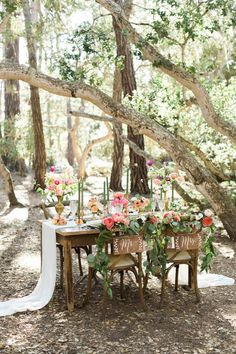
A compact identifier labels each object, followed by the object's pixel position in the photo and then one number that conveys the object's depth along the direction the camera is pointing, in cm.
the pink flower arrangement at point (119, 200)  514
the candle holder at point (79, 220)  528
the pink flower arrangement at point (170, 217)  496
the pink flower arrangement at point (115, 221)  462
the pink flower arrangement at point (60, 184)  534
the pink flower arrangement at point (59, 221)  531
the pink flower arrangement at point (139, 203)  525
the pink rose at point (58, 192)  531
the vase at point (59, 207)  535
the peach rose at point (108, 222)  462
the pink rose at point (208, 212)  503
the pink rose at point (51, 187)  534
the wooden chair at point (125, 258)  473
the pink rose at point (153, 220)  485
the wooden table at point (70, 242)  490
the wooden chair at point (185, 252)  503
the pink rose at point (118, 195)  518
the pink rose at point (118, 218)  466
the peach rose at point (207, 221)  506
